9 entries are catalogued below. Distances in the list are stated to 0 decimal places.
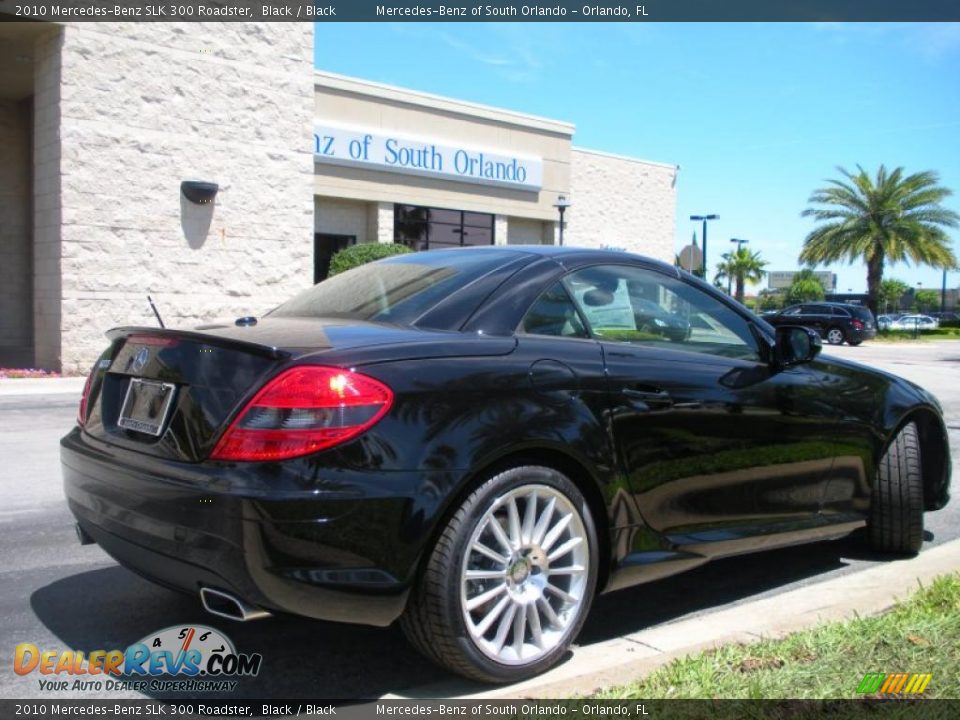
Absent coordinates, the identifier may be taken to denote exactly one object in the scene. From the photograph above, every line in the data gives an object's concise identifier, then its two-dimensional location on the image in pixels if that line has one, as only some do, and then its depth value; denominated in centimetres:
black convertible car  279
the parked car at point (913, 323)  5640
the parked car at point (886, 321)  5046
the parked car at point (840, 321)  3468
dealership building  1369
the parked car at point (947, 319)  6058
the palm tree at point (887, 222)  4056
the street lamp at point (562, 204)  2527
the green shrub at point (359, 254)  1972
